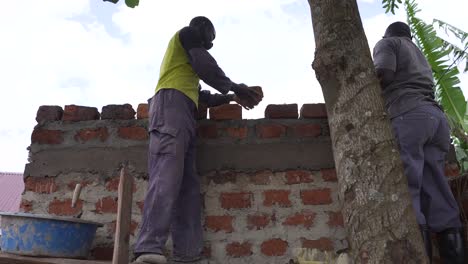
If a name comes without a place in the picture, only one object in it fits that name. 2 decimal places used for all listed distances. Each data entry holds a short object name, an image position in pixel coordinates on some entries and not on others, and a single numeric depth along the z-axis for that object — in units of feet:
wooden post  5.24
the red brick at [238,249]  8.05
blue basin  6.81
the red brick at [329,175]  8.35
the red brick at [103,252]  8.13
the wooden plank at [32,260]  6.31
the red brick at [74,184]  8.46
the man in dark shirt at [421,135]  7.74
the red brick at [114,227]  8.27
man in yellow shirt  7.22
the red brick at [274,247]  8.02
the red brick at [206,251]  8.08
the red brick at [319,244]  8.04
